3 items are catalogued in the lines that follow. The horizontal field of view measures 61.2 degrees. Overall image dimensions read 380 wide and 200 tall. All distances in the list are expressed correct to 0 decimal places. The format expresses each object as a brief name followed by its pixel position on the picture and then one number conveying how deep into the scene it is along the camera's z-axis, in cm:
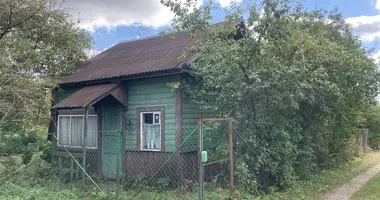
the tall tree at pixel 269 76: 747
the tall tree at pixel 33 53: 1062
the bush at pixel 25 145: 1194
